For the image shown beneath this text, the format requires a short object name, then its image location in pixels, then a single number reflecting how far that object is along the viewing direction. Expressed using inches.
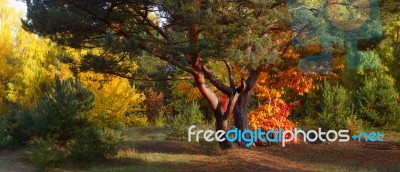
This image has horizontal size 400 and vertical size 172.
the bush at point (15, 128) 515.5
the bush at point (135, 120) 728.8
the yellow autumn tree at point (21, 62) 889.5
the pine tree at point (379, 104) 751.1
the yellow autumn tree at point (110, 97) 666.8
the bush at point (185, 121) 644.1
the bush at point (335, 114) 625.3
